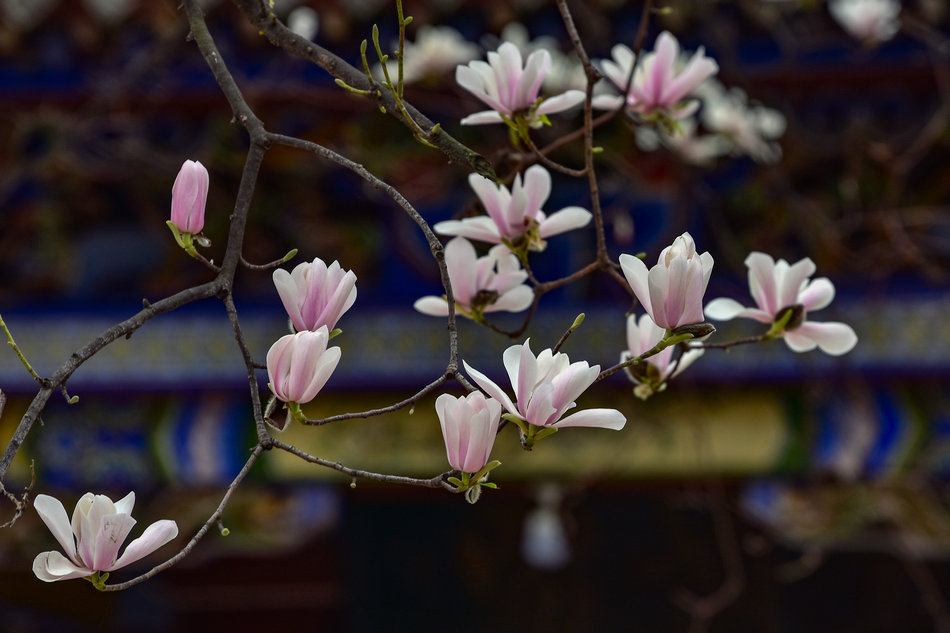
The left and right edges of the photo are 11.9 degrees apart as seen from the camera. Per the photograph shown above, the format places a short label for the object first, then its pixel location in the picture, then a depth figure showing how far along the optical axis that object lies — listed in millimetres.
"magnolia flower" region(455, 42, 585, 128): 3475
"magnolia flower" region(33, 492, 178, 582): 3289
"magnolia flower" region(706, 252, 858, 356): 3525
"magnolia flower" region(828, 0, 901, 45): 5483
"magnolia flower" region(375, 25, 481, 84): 5449
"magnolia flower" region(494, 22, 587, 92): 5659
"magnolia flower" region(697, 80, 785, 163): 5620
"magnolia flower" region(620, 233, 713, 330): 3300
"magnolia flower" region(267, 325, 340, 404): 3308
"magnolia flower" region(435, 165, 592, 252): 3479
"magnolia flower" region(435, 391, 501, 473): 3295
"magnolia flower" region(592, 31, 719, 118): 3629
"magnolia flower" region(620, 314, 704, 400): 3455
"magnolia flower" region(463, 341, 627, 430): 3298
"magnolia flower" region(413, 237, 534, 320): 3507
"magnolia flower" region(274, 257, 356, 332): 3336
